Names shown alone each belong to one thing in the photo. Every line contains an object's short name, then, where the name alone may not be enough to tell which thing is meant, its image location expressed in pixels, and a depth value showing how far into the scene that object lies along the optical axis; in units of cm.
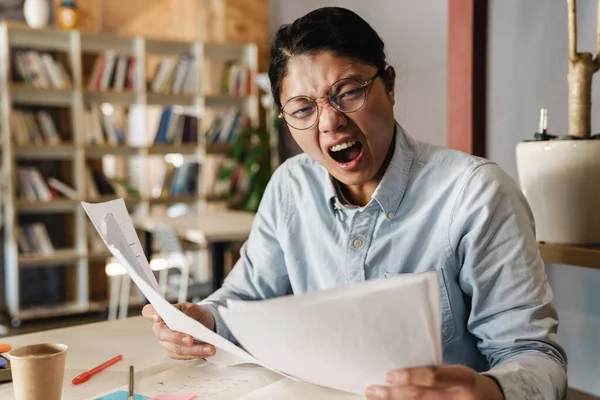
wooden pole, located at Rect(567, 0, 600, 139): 143
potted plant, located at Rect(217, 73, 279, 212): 470
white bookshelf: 431
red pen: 103
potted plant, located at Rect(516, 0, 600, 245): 138
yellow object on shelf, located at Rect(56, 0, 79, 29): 448
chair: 351
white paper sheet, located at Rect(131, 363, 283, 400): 96
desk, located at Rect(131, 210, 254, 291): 326
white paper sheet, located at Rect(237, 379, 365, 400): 92
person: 99
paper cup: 84
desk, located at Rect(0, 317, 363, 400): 95
